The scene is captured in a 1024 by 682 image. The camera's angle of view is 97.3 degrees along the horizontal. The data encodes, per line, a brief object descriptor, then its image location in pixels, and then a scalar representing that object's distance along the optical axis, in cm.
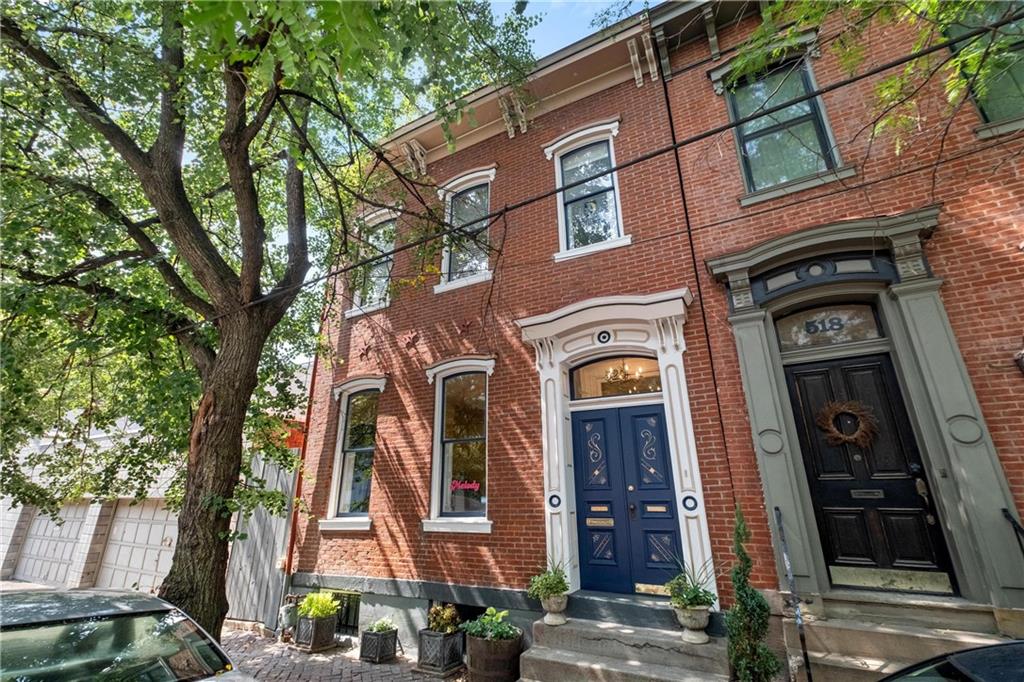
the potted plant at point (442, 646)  564
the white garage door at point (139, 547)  1104
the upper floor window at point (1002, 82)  481
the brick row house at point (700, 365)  446
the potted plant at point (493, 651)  515
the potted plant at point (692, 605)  457
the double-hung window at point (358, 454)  798
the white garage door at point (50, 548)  1373
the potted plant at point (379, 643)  616
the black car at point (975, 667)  177
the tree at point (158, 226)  513
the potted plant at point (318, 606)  684
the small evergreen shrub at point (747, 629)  369
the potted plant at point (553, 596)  527
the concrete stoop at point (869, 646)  379
